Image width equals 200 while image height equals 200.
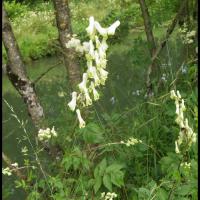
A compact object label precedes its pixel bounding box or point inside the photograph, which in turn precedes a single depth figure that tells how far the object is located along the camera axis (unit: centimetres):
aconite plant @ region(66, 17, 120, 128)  202
